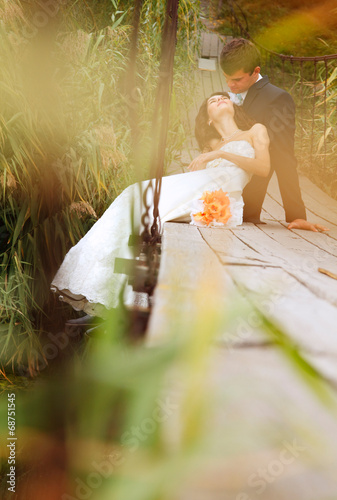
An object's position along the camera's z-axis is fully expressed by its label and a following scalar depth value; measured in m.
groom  1.92
